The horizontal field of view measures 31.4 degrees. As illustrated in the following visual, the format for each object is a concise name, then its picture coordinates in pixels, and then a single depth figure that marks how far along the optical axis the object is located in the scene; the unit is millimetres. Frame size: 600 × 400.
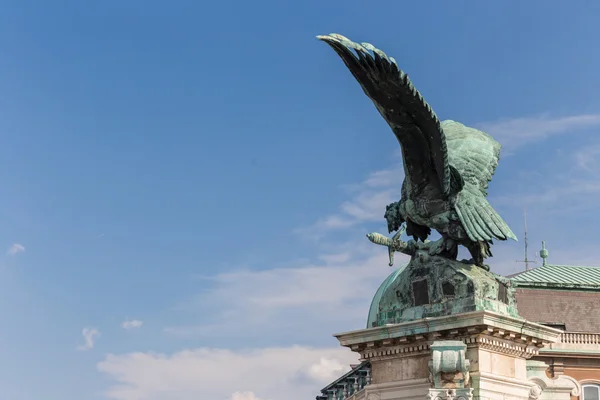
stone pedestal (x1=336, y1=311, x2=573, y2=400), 18781
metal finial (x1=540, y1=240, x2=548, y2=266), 70975
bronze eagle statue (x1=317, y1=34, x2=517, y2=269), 18656
